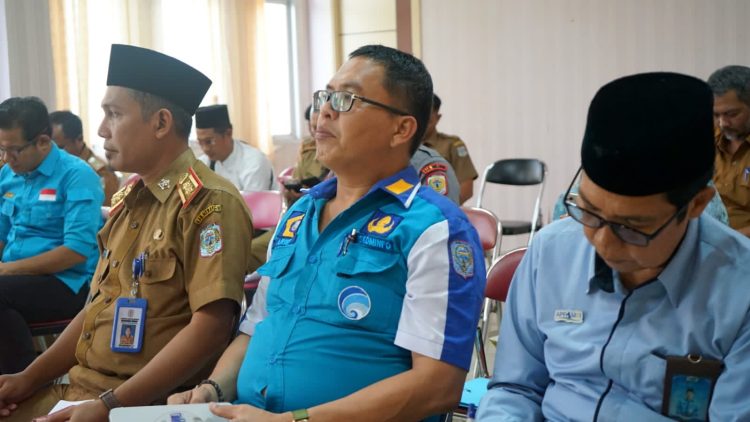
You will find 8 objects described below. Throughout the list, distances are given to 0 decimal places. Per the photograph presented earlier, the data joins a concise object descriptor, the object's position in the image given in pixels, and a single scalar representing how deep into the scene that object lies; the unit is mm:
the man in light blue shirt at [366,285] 1511
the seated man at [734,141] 3309
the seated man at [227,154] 5344
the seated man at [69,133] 4762
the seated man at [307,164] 4812
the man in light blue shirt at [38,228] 3088
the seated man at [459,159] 5219
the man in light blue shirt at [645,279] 1148
